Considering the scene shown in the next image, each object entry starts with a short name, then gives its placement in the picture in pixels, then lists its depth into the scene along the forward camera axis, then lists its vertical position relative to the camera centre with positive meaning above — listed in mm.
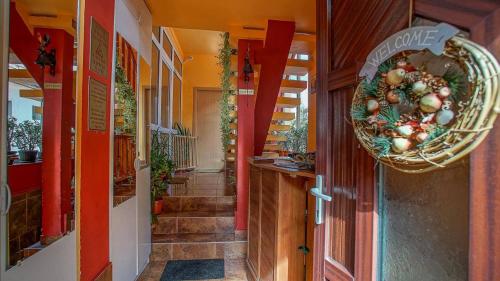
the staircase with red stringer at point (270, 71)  3148 +911
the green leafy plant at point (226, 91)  3498 +694
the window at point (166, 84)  3865 +1050
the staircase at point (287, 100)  4219 +705
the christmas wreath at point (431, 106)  535 +87
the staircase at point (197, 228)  3062 -1161
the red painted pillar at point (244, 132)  3242 +98
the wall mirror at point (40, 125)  978 +56
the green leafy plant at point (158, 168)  3248 -388
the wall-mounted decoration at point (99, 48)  1555 +573
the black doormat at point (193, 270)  2680 -1434
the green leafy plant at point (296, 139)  5113 +23
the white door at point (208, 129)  6828 +276
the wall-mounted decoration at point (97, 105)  1551 +213
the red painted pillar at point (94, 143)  1431 -29
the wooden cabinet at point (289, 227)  1749 -597
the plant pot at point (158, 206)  3424 -912
